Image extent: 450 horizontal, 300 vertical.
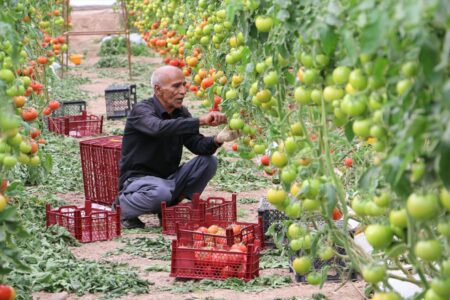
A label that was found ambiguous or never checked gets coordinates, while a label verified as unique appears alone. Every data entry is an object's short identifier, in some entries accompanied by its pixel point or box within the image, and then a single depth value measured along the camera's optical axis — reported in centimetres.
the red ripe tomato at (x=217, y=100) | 964
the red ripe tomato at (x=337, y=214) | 651
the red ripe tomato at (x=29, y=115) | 782
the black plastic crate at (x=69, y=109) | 1769
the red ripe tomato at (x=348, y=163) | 819
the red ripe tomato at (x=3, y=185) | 561
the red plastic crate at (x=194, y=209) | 989
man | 1036
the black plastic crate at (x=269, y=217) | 903
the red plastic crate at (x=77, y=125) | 1672
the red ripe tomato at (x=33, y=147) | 655
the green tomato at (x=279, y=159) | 545
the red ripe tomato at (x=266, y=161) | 745
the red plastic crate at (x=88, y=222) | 964
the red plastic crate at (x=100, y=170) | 1139
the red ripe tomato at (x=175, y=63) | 1454
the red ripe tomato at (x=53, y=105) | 1165
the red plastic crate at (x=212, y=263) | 788
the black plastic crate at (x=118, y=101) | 1891
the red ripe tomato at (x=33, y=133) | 812
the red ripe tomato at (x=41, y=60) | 1287
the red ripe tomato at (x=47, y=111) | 1142
